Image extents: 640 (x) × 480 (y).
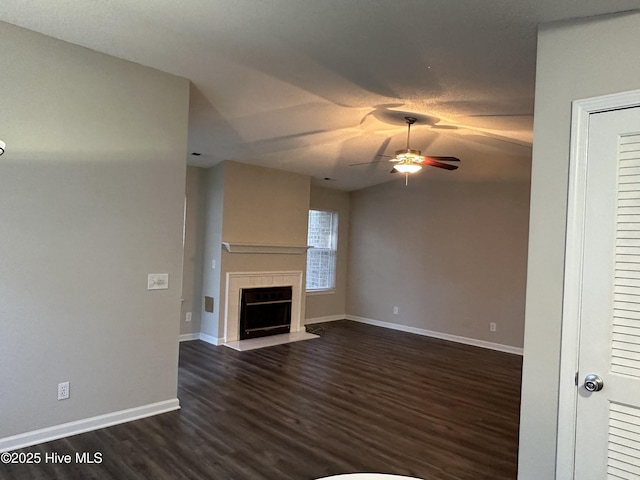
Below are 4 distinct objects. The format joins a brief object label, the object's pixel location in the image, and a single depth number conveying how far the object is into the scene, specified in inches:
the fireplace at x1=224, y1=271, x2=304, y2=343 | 237.0
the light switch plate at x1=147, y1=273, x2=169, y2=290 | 136.0
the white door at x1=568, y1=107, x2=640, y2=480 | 75.4
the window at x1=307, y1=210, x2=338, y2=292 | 313.4
